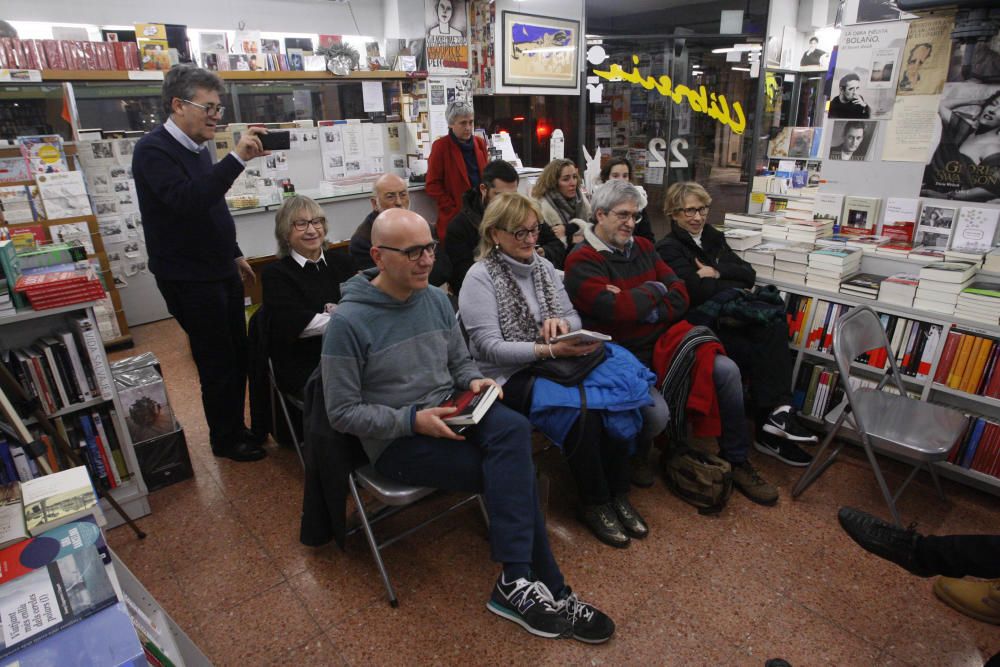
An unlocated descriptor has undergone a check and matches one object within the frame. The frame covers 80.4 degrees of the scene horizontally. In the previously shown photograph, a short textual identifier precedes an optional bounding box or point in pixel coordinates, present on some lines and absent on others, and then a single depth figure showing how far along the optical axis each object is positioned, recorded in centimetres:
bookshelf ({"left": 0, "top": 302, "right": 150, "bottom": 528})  237
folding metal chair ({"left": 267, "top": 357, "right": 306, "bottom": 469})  270
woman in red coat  456
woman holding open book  230
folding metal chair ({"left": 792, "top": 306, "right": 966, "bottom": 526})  232
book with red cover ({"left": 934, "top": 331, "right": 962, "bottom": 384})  265
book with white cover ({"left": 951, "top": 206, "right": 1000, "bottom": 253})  288
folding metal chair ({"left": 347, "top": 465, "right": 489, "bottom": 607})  196
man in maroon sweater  265
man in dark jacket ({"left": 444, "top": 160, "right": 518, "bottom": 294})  348
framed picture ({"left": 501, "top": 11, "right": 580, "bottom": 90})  645
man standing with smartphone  252
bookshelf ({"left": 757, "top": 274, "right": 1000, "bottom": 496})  261
